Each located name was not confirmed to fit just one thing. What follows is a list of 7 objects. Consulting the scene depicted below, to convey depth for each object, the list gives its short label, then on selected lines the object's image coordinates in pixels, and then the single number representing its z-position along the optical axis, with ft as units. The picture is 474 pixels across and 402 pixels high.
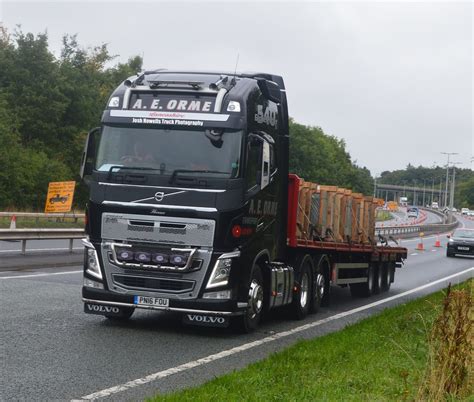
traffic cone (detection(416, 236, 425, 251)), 157.66
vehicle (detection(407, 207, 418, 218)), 441.19
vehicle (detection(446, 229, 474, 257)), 142.20
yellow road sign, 119.03
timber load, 44.11
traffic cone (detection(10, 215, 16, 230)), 90.12
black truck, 35.22
